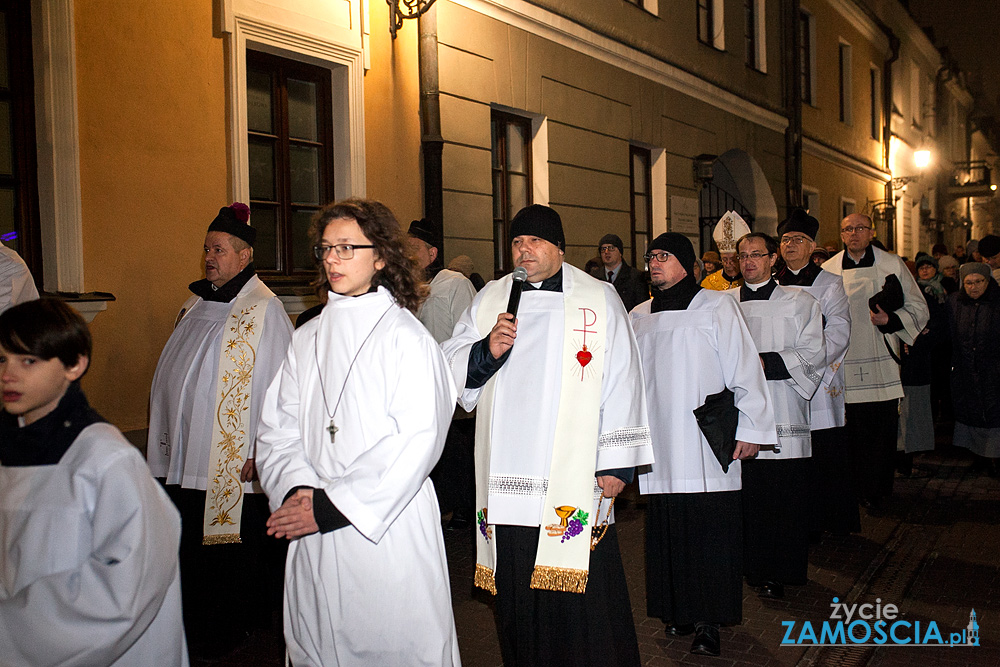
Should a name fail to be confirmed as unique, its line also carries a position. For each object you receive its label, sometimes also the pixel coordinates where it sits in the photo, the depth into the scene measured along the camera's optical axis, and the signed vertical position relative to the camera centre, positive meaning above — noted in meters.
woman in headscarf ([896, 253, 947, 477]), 8.86 -0.86
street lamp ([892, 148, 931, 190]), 27.23 +4.25
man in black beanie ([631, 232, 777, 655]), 4.79 -0.69
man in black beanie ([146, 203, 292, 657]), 4.80 -0.61
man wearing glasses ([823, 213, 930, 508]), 7.72 -0.41
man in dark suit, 9.56 +0.40
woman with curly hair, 2.89 -0.45
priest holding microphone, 3.81 -0.59
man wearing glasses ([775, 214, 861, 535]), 6.54 -0.82
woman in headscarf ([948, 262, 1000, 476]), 8.56 -0.55
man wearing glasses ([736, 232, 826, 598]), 5.54 -0.68
